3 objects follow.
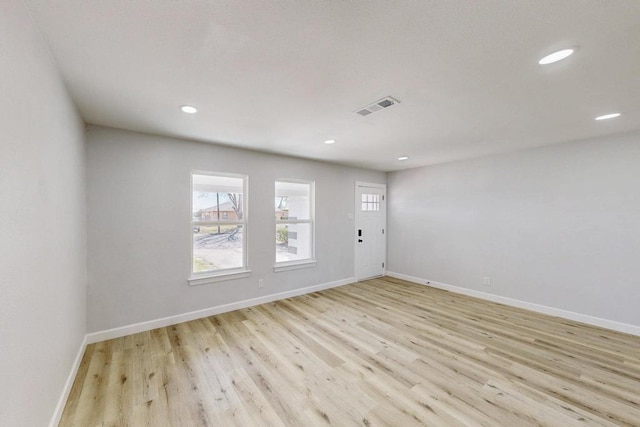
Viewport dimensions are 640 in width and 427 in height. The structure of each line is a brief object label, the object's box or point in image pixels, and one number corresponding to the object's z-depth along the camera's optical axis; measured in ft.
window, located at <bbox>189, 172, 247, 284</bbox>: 12.05
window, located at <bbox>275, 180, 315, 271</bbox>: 14.83
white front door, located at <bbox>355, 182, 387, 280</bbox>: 18.35
